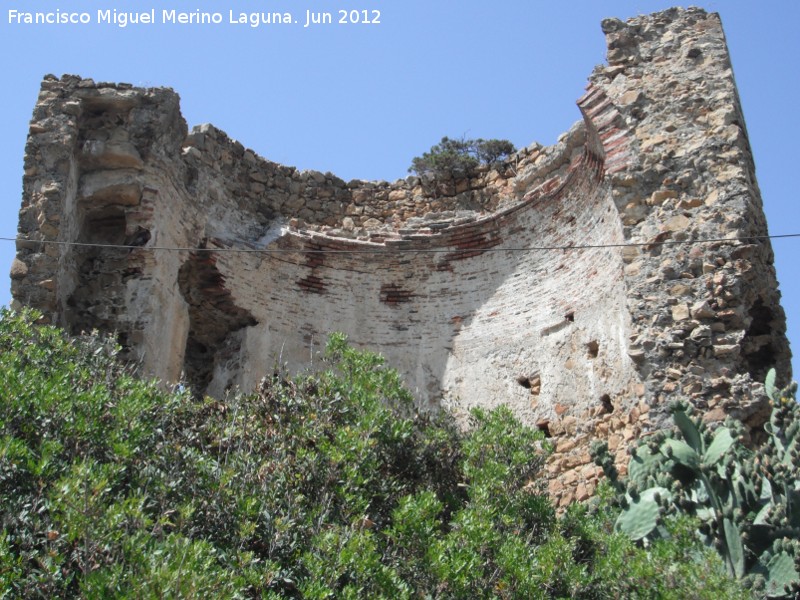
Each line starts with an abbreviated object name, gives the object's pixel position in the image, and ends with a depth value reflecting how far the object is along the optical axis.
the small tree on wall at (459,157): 13.72
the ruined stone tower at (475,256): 10.11
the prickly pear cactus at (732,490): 7.23
